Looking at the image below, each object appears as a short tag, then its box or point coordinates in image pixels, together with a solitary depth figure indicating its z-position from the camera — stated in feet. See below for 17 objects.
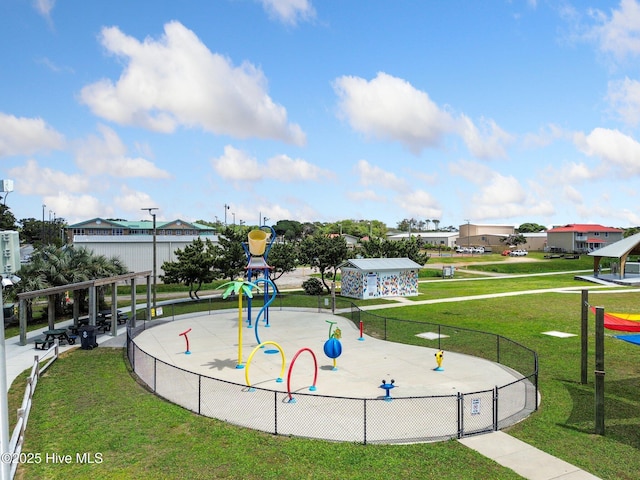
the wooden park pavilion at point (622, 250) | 192.65
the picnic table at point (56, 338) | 82.70
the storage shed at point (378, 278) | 152.66
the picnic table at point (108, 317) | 101.48
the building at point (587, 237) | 395.55
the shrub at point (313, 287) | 169.07
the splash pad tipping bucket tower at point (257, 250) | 112.16
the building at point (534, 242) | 480.81
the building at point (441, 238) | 545.60
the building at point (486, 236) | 495.82
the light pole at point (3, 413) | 29.66
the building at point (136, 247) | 206.08
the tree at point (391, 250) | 186.39
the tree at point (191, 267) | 142.00
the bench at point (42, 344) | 80.53
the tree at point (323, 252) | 168.96
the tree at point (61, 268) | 101.65
